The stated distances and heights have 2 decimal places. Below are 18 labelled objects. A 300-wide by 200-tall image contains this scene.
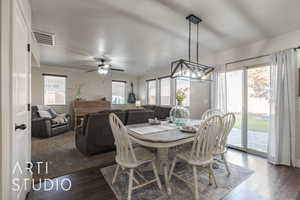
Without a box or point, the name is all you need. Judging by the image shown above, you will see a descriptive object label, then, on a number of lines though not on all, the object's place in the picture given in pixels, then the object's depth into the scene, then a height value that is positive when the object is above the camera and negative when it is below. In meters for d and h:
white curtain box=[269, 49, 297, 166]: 2.63 -0.15
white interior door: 1.22 -0.06
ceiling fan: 4.30 +0.95
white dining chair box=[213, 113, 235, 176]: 2.13 -0.54
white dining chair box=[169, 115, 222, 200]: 1.69 -0.56
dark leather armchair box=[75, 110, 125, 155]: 2.91 -0.75
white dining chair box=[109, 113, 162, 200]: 1.67 -0.70
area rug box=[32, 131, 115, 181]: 2.35 -1.19
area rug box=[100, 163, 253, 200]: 1.77 -1.20
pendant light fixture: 2.19 +0.52
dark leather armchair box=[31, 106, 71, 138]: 4.23 -0.86
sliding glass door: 3.17 -0.15
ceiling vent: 2.75 +1.27
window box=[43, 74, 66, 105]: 5.62 +0.39
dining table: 1.70 -0.48
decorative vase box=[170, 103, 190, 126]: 2.70 -0.28
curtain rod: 2.61 +0.96
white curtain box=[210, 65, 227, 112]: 3.70 +0.28
